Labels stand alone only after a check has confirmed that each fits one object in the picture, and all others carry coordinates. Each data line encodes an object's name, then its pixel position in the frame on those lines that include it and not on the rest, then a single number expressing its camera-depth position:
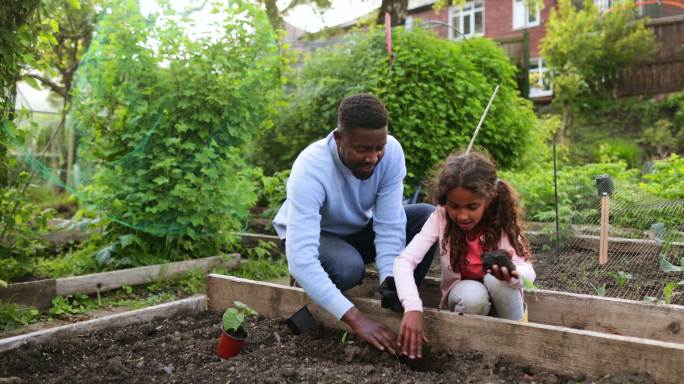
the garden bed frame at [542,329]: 1.98
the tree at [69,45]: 7.24
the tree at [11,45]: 2.88
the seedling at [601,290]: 3.30
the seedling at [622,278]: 3.54
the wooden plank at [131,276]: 3.73
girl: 2.32
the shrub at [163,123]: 4.34
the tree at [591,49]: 15.51
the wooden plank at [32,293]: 3.36
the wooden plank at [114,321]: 2.38
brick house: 19.64
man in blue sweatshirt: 2.37
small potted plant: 2.36
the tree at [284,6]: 11.61
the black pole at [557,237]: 4.20
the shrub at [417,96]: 5.71
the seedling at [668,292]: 2.75
